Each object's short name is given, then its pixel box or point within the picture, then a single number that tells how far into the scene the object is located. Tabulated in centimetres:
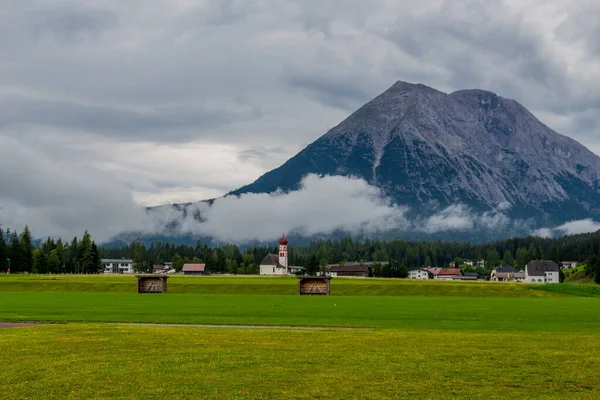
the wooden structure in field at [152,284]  11606
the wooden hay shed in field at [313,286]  11144
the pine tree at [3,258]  19810
